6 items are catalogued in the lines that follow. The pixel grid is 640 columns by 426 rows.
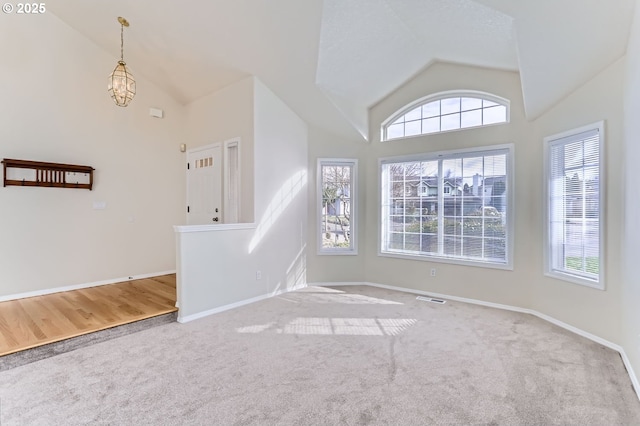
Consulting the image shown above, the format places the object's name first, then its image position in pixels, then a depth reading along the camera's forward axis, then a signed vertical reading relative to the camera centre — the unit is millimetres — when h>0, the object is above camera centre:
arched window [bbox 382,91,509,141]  4184 +1421
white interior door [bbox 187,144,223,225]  4871 +418
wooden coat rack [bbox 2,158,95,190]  3959 +492
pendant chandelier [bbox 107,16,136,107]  3850 +1576
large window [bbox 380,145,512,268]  4109 +75
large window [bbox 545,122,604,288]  3111 +67
